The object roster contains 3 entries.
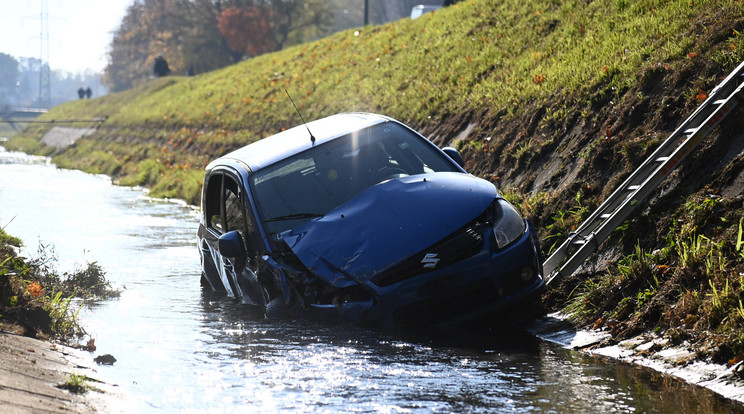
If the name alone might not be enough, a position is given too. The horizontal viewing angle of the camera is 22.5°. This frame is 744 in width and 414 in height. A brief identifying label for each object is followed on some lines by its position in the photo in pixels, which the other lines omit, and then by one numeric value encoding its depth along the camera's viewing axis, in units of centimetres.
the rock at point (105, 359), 1283
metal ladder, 1507
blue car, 1294
